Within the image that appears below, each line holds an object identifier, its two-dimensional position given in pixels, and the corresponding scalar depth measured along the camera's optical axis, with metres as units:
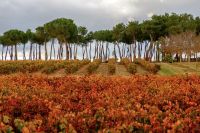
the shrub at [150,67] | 53.55
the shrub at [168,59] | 91.12
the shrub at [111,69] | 51.25
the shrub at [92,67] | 53.21
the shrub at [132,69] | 51.53
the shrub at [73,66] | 53.22
